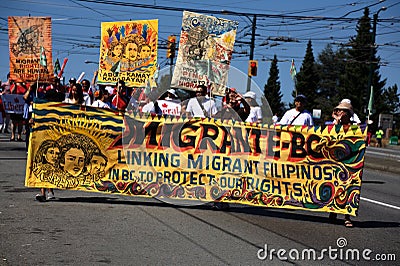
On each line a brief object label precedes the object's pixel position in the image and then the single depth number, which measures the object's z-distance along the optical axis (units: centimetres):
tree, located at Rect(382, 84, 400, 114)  9346
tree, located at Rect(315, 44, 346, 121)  10806
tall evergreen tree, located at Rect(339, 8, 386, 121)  7238
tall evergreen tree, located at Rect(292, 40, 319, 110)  9006
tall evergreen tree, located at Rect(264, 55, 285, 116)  8679
